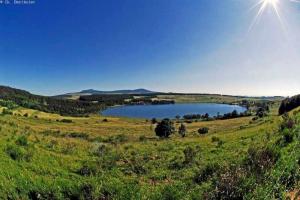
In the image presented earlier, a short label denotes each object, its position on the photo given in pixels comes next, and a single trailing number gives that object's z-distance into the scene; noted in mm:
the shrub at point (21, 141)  7871
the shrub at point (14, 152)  6401
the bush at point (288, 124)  8268
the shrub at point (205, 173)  6249
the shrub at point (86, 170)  7007
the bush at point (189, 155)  8695
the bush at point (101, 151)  10429
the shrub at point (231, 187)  3950
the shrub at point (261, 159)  4807
